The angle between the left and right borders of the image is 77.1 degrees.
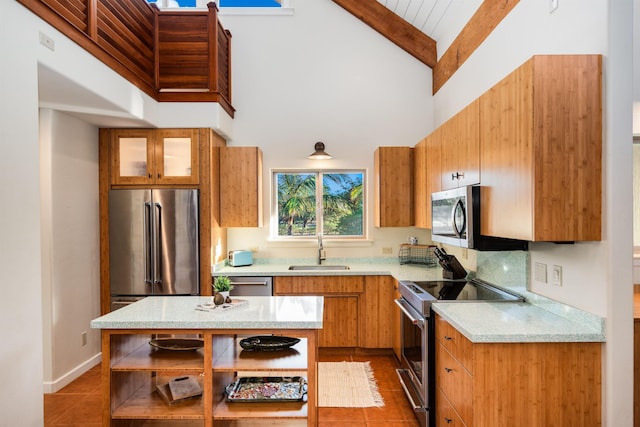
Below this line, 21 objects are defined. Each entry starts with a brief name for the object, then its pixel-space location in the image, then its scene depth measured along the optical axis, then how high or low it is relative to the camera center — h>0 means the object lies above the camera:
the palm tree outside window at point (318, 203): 4.80 +0.07
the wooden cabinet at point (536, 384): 1.92 -0.84
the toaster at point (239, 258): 4.36 -0.54
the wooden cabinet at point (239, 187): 4.30 +0.24
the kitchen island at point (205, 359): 2.17 -0.86
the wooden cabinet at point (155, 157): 4.02 +0.53
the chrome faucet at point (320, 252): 4.62 -0.50
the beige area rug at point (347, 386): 3.14 -1.51
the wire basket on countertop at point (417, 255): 4.39 -0.52
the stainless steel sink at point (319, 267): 4.53 -0.67
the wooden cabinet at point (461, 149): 2.52 +0.41
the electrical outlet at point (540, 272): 2.37 -0.39
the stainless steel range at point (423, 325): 2.61 -0.82
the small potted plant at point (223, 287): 2.48 -0.48
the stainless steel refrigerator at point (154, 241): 3.98 -0.32
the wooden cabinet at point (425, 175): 3.41 +0.31
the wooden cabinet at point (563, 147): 1.89 +0.29
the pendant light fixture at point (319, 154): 4.48 +0.61
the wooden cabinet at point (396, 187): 4.27 +0.23
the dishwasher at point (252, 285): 4.07 -0.77
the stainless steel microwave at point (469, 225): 2.44 -0.11
